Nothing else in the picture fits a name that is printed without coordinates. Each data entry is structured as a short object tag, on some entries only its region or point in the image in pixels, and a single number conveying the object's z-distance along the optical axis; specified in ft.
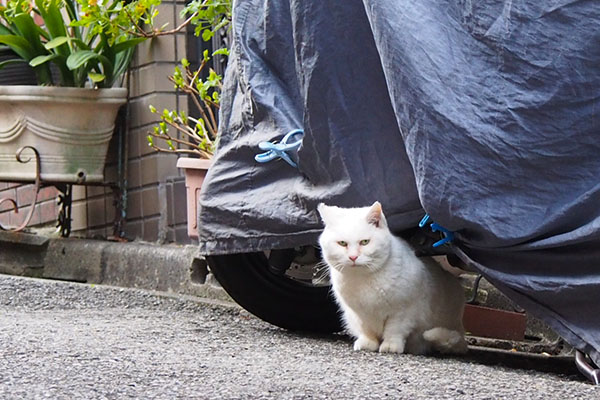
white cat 19.06
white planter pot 34.37
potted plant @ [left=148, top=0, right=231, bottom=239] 27.12
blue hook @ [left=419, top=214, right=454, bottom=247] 18.21
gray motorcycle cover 16.40
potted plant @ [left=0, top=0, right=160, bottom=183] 34.12
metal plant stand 34.73
